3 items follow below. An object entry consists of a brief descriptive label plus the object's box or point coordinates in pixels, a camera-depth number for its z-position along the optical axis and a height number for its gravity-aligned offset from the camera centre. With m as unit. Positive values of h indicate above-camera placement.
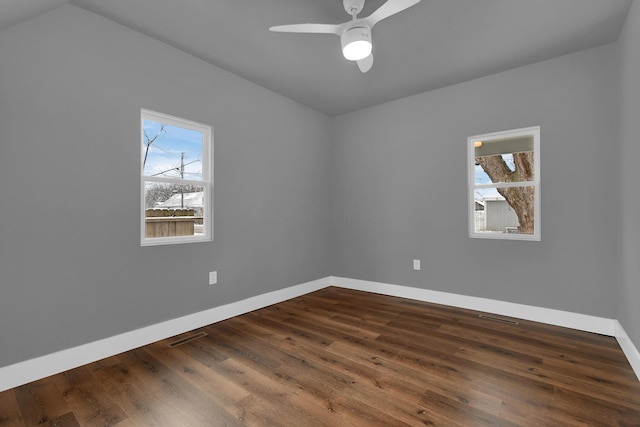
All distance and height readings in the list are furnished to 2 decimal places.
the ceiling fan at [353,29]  1.96 +1.26
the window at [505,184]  3.12 +0.32
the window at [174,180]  2.68 +0.32
